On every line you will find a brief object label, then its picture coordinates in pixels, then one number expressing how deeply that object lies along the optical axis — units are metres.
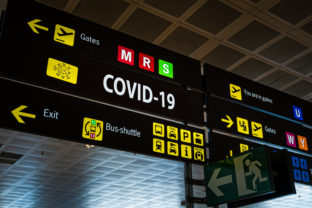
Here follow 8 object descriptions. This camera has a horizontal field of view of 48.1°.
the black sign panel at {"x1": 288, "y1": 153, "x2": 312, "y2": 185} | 4.07
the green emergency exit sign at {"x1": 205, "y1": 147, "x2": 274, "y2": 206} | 2.71
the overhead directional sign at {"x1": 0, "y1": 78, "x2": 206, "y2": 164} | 2.61
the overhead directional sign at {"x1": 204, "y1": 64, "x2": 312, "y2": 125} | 4.02
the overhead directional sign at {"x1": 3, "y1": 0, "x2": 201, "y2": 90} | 2.98
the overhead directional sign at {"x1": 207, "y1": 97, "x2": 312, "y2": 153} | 3.77
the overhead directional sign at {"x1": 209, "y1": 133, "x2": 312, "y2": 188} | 3.51
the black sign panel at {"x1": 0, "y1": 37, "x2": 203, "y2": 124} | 2.80
